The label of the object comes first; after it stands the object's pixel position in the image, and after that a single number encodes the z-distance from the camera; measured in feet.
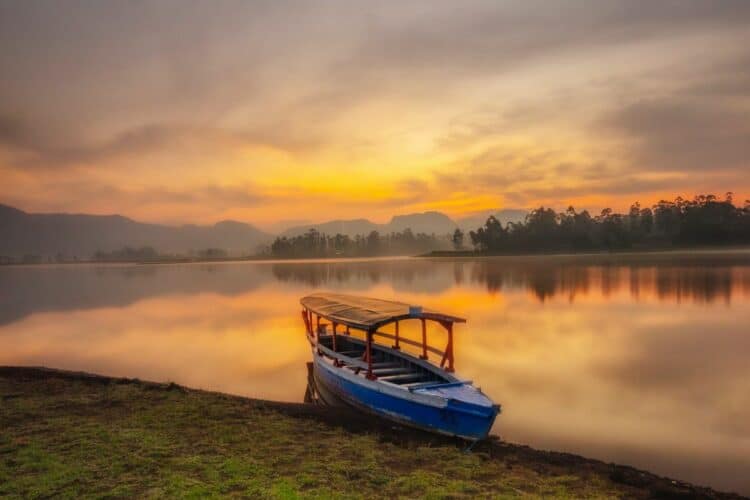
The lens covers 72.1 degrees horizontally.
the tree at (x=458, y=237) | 583.99
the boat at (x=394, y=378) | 39.86
